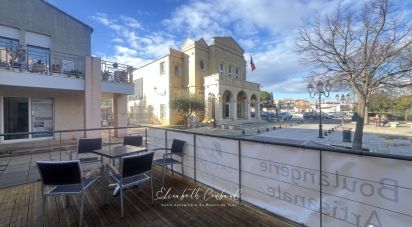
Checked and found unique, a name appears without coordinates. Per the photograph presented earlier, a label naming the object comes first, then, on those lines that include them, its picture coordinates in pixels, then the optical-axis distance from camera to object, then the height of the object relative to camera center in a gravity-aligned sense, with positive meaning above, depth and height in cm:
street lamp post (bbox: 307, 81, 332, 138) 1296 +154
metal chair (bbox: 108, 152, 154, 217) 322 -85
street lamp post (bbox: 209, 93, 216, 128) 2491 +146
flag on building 3076 +672
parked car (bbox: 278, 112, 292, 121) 3854 -84
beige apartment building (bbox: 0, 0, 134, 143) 934 +189
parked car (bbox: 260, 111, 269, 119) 3829 -52
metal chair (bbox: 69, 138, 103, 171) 511 -78
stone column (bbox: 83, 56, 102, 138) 1083 +94
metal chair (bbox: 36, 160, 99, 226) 293 -85
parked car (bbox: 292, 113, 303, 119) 5408 -66
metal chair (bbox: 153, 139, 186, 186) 475 -88
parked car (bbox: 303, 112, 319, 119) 4514 -57
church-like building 2506 +343
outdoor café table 379 -73
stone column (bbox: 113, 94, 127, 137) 1362 +9
